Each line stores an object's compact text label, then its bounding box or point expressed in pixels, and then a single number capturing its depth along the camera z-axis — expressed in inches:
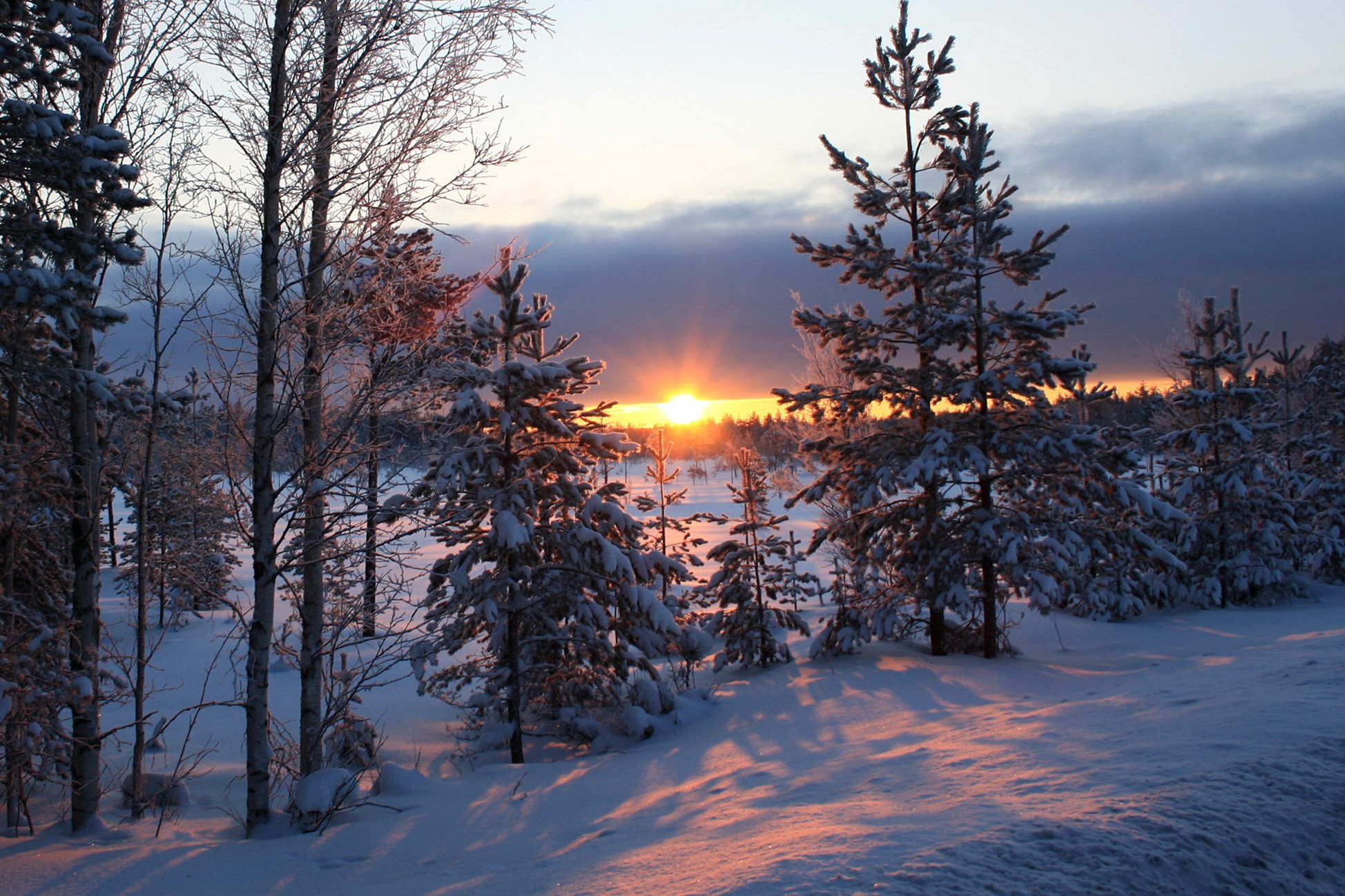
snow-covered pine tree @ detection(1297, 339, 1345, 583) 876.6
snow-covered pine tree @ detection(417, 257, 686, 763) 454.9
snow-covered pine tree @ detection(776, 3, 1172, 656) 513.0
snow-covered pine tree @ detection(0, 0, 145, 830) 265.6
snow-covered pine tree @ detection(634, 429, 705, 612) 644.1
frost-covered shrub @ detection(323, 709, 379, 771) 402.0
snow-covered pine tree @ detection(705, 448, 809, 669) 659.4
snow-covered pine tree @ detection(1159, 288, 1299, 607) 802.8
